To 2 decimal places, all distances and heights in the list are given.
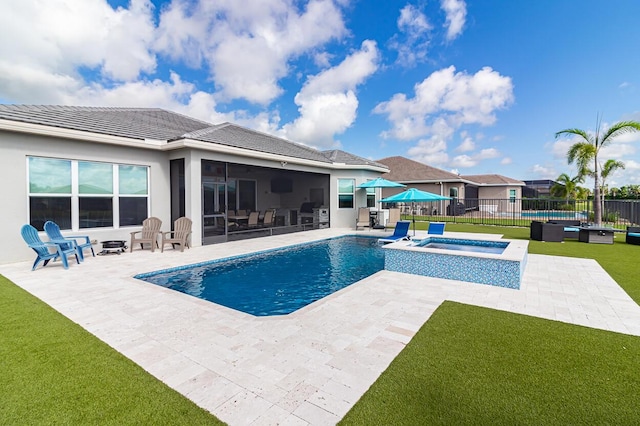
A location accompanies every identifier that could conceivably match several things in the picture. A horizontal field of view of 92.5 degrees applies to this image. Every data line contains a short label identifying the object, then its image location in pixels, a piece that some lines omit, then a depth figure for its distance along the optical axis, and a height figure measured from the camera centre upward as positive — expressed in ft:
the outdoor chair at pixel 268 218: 53.16 -1.83
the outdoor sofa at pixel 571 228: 44.62 -3.07
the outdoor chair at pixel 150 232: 34.54 -2.84
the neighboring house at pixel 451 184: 95.04 +8.14
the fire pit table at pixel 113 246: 31.99 -4.13
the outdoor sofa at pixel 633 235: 38.60 -3.55
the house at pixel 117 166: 27.89 +4.62
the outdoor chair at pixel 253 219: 50.91 -1.93
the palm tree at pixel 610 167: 56.24 +7.62
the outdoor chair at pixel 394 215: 56.49 -1.38
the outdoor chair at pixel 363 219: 55.62 -2.10
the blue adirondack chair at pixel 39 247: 24.75 -3.25
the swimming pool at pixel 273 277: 20.08 -5.82
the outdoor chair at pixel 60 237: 26.95 -2.85
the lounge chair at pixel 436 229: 37.29 -2.61
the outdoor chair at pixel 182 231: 34.71 -2.73
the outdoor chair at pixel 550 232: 41.63 -3.33
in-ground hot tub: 21.22 -4.25
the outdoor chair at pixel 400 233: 39.83 -3.38
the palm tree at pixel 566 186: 107.24 +7.82
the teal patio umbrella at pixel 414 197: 37.22 +1.32
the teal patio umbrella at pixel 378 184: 55.47 +4.28
